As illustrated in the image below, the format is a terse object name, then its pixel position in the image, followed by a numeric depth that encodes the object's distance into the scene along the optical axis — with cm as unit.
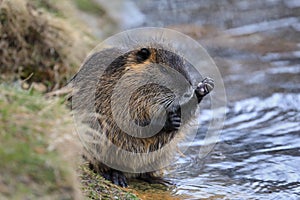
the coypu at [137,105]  1058
